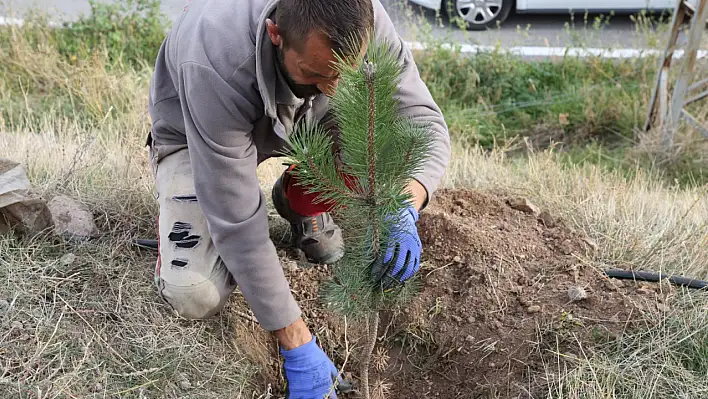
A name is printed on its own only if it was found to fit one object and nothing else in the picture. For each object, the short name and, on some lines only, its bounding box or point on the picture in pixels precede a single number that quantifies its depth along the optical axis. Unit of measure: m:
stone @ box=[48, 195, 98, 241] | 2.87
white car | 6.71
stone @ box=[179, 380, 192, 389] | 2.32
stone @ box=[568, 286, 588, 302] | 2.47
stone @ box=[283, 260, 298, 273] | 2.88
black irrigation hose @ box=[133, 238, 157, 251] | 2.92
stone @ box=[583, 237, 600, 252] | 2.79
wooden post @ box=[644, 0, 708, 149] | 4.29
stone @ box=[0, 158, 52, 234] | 2.70
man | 1.87
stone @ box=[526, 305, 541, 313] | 2.48
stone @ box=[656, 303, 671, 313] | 2.41
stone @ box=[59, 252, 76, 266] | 2.71
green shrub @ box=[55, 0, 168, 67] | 5.51
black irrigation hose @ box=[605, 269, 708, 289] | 2.52
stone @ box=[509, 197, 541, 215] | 3.05
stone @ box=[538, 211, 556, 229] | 2.96
